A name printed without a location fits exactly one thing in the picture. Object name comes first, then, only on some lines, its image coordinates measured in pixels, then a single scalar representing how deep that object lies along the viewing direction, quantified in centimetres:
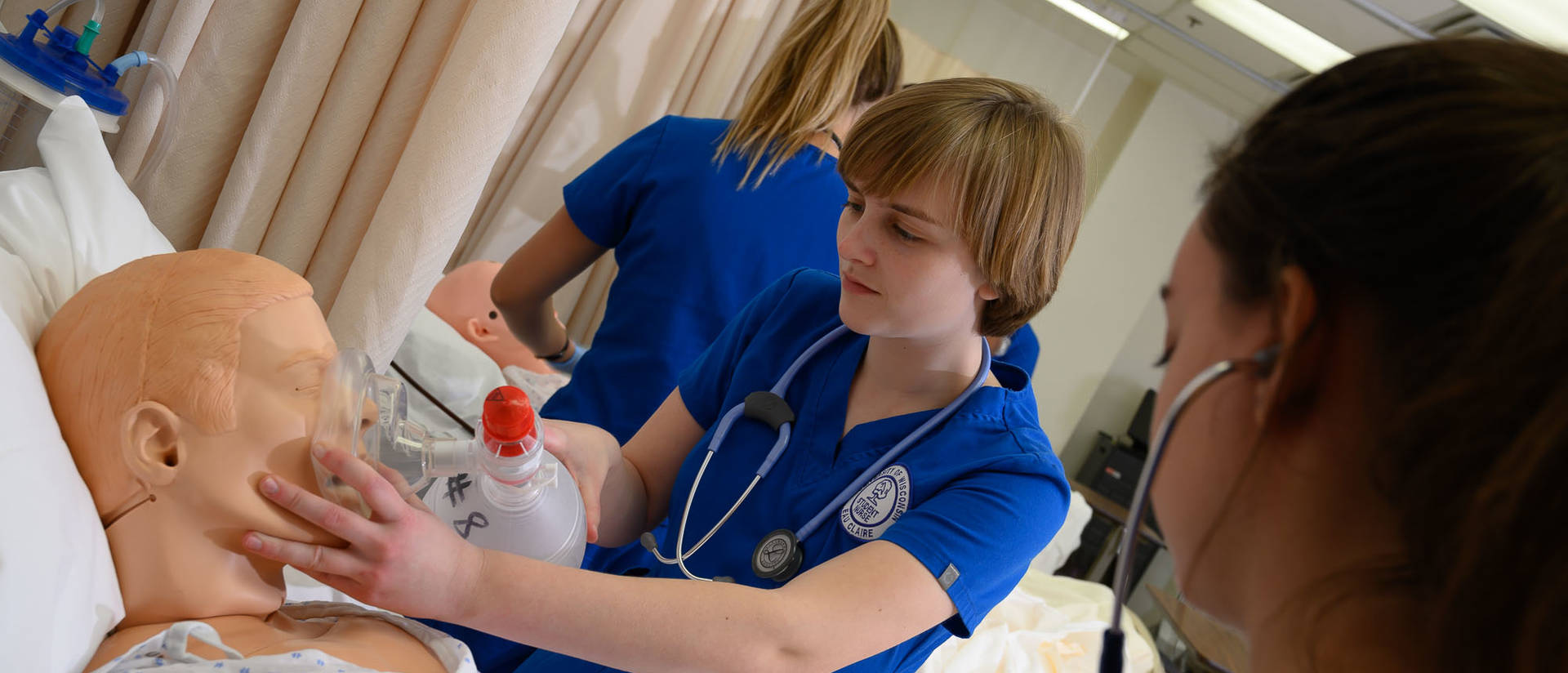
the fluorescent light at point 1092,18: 424
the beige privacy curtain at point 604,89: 276
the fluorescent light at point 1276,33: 384
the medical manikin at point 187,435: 97
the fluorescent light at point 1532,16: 296
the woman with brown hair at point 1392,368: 46
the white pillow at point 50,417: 83
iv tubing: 133
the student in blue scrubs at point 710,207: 162
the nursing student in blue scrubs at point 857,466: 86
